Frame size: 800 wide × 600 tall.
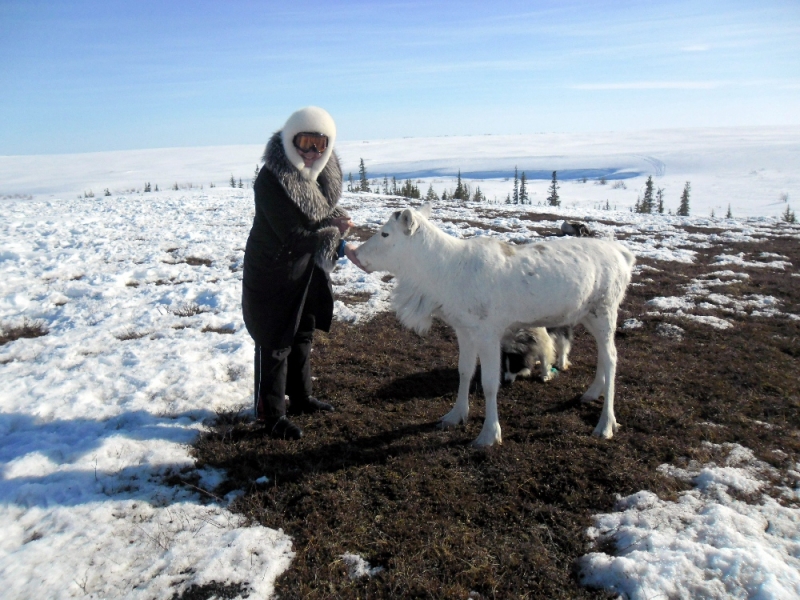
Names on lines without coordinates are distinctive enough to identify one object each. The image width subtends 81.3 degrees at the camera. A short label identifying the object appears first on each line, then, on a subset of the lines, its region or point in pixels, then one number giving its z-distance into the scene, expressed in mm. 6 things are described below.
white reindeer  5133
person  4457
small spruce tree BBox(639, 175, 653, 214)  49550
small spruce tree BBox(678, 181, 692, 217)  47781
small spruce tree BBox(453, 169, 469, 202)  47172
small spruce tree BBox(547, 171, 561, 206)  49688
